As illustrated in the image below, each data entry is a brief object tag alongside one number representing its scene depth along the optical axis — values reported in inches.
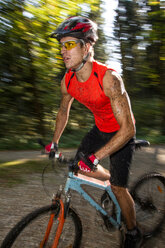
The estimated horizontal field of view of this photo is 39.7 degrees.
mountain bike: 82.4
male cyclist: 84.0
